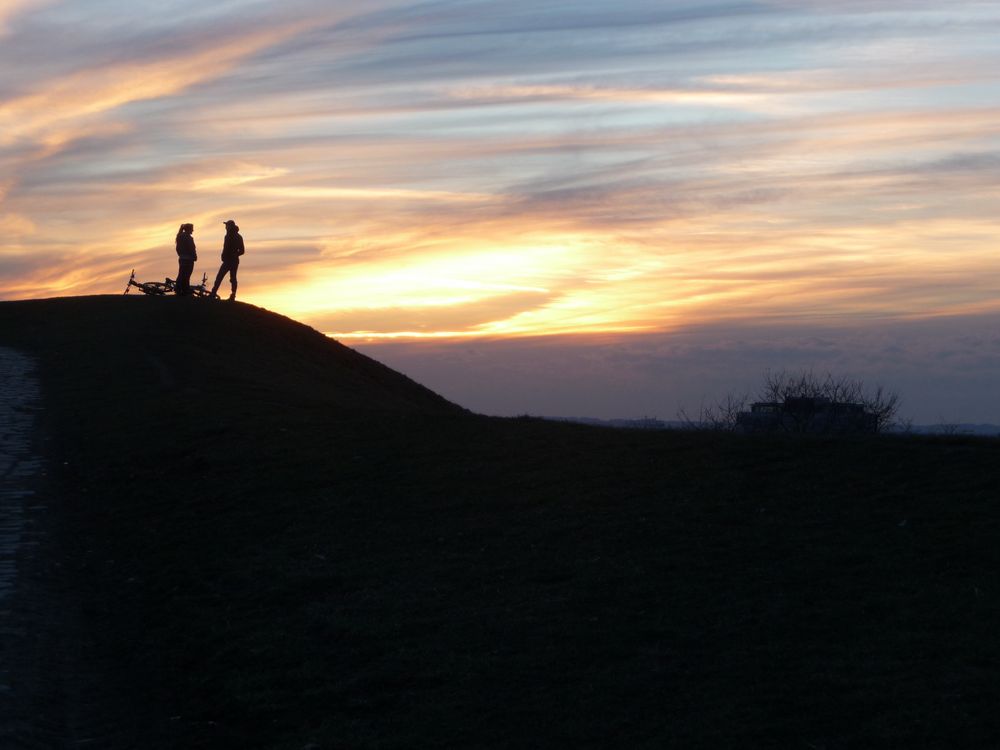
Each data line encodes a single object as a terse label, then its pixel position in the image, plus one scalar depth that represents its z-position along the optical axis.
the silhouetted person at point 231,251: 35.69
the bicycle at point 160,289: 42.19
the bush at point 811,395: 49.22
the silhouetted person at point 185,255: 37.22
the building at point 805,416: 42.53
